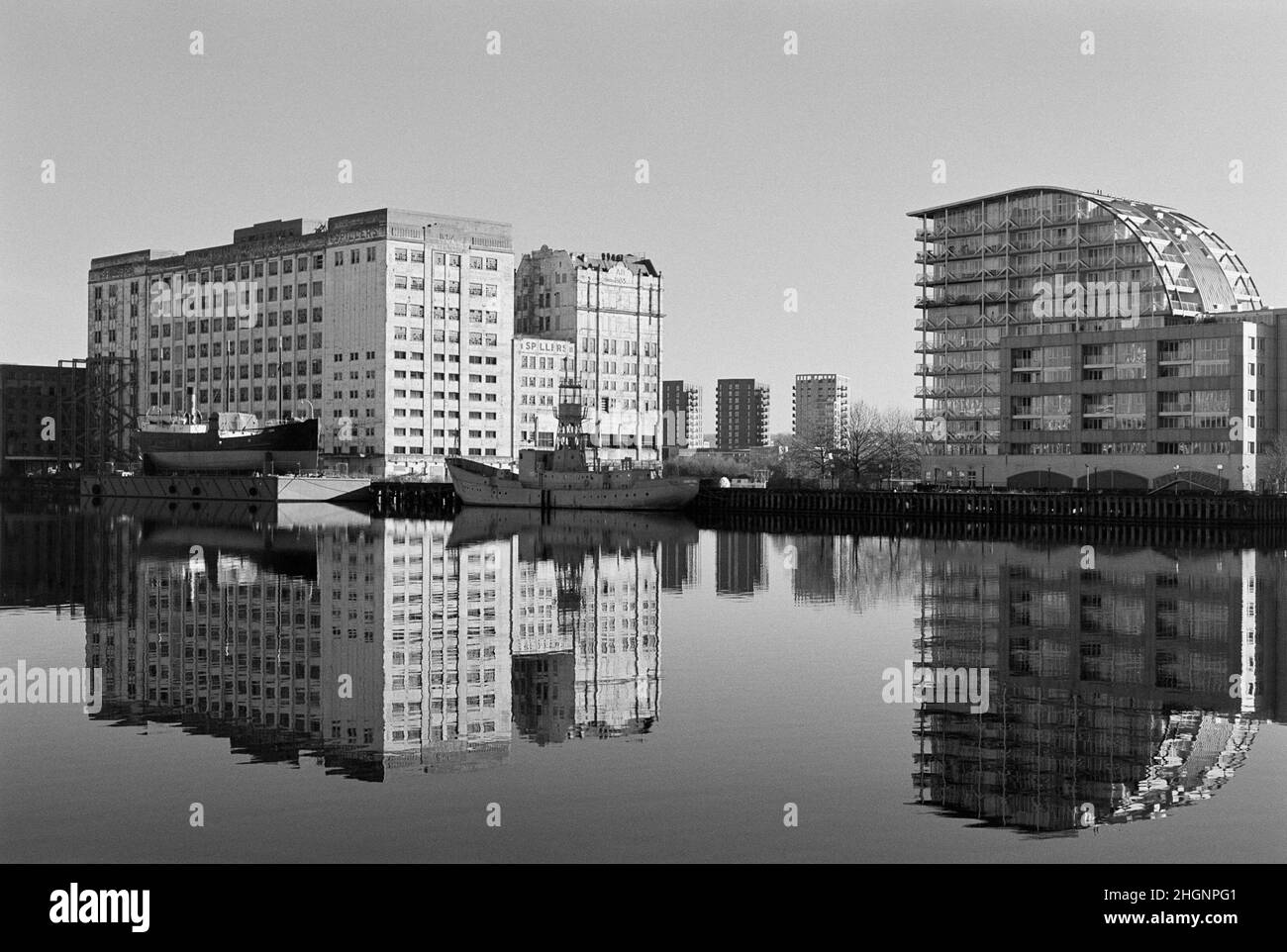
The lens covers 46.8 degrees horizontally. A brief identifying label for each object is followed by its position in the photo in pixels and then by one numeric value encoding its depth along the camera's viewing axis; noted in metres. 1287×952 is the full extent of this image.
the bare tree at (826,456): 175.12
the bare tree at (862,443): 167.12
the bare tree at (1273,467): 130.50
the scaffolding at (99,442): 197.00
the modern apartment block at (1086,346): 138.38
